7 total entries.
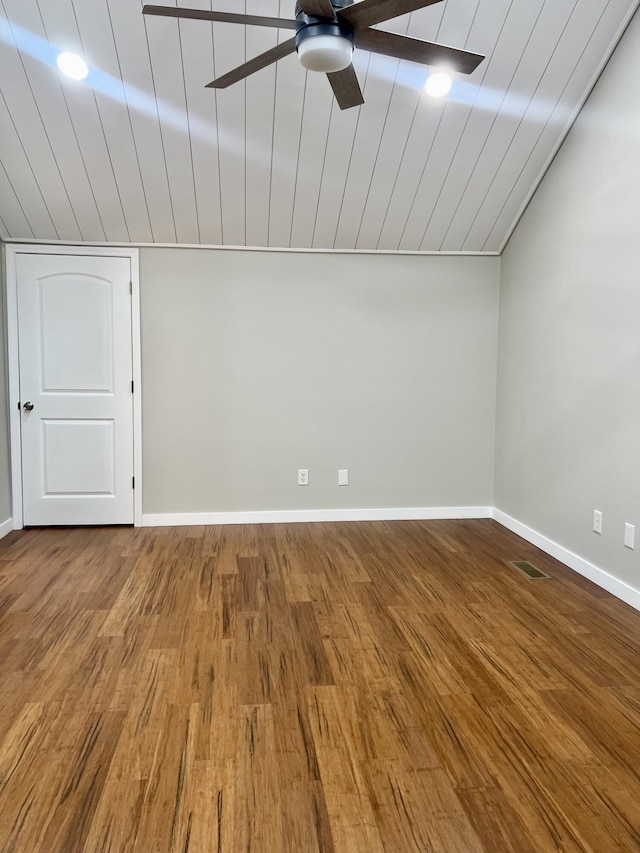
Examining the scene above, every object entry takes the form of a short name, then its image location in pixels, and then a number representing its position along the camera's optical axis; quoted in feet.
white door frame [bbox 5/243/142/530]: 13.76
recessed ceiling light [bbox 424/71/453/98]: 10.57
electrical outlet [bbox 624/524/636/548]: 9.85
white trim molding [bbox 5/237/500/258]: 13.82
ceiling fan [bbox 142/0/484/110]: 5.92
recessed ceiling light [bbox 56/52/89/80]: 10.08
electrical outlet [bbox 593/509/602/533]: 10.78
